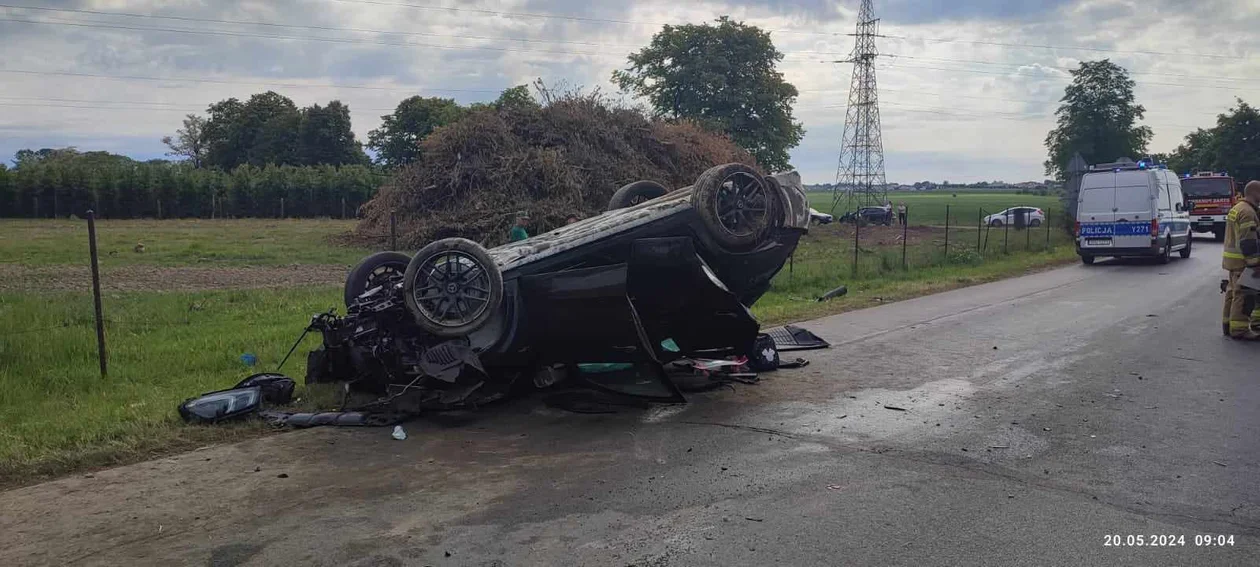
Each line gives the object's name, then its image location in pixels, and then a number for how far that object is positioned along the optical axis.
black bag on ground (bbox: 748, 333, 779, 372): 8.53
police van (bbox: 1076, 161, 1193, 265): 20.25
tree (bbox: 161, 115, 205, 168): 85.00
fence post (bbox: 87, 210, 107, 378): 7.87
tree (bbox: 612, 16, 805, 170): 47.09
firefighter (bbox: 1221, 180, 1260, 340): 9.88
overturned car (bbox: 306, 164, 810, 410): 6.67
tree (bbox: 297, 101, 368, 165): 72.19
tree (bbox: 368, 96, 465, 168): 65.31
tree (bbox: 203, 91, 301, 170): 72.88
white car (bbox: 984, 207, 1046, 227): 44.88
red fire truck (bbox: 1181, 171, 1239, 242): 30.08
